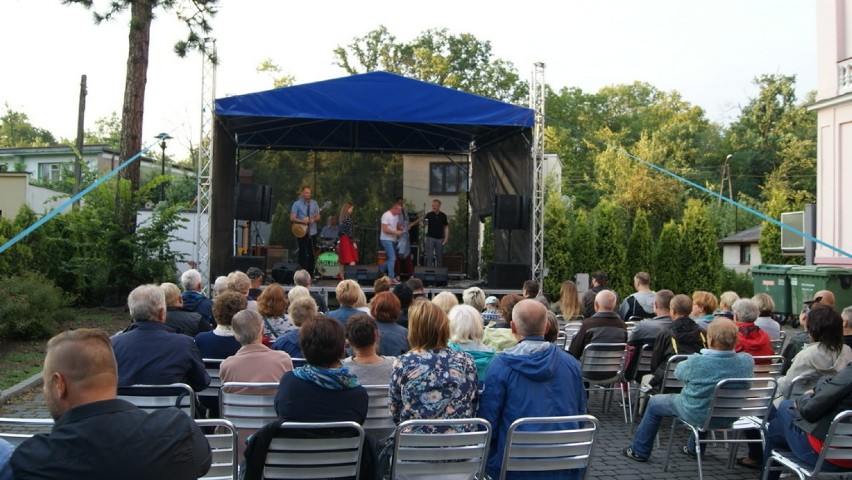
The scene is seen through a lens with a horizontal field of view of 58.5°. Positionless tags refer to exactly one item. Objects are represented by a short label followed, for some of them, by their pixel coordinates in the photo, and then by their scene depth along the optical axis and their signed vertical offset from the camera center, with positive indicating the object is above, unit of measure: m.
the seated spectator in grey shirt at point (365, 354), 3.47 -0.44
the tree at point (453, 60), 36.91 +9.88
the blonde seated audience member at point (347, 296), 5.20 -0.25
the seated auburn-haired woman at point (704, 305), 5.86 -0.30
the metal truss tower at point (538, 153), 10.55 +1.55
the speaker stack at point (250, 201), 11.32 +0.84
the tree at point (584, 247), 15.43 +0.36
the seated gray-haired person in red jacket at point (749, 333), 5.06 -0.43
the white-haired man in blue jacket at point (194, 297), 5.76 -0.31
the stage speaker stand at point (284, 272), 11.56 -0.21
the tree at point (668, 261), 16.05 +0.11
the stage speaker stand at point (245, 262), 11.27 -0.07
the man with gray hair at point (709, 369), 4.15 -0.56
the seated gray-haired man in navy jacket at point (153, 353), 3.57 -0.46
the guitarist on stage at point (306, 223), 12.92 +0.60
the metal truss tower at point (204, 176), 10.08 +1.07
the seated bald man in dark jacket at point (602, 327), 5.57 -0.46
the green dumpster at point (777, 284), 13.50 -0.28
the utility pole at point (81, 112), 23.12 +4.37
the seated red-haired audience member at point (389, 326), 4.48 -0.39
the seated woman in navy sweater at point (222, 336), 4.30 -0.45
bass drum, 12.65 -0.11
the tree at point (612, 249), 15.47 +0.33
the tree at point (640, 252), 15.98 +0.30
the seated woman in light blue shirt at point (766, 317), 5.82 -0.38
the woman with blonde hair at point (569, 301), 6.84 -0.33
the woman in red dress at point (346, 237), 12.91 +0.38
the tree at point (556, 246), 15.09 +0.36
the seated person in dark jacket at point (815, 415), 3.29 -0.66
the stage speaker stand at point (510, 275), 11.26 -0.18
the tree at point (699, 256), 16.00 +0.24
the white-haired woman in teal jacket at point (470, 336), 3.90 -0.38
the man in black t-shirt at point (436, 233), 13.58 +0.51
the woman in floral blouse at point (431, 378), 3.16 -0.49
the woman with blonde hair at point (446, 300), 4.96 -0.25
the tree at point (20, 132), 60.84 +10.07
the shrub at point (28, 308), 8.05 -0.60
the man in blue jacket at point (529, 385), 3.20 -0.52
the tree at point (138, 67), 11.43 +2.89
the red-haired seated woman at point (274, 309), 5.05 -0.34
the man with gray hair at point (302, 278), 6.80 -0.18
